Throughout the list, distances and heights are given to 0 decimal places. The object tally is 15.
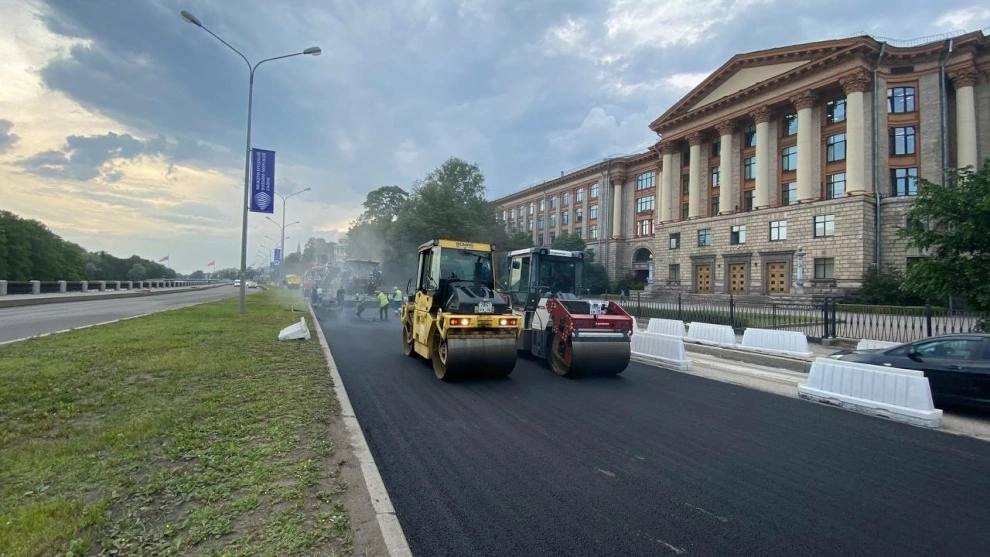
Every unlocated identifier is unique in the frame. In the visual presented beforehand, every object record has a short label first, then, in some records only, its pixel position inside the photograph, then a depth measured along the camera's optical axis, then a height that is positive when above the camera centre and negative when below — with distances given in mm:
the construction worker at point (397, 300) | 25156 -736
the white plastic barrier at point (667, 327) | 15480 -1183
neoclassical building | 36719 +12081
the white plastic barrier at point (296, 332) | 12492 -1267
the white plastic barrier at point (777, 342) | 12180 -1273
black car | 7113 -1066
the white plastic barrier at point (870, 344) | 10311 -1071
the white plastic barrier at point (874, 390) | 6773 -1471
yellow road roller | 8258 -493
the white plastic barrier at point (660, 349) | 11193 -1428
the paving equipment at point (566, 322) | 9258 -643
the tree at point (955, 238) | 9641 +1240
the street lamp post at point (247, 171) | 18812 +4469
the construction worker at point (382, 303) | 21303 -754
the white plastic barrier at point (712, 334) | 14109 -1254
